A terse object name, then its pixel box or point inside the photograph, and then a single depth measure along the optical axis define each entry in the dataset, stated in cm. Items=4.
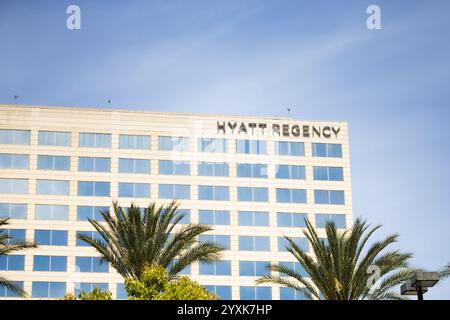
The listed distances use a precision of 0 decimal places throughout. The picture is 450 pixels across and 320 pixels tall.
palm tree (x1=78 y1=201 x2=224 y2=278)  4203
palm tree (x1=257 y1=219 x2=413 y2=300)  4006
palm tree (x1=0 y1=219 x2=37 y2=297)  4226
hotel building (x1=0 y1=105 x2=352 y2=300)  8100
